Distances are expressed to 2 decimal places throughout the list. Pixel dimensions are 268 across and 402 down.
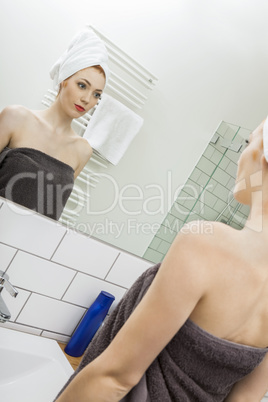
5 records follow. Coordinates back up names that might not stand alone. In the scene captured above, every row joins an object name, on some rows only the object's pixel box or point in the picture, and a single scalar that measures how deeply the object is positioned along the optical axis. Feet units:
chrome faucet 3.59
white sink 3.83
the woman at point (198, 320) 2.19
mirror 4.07
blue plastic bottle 4.47
